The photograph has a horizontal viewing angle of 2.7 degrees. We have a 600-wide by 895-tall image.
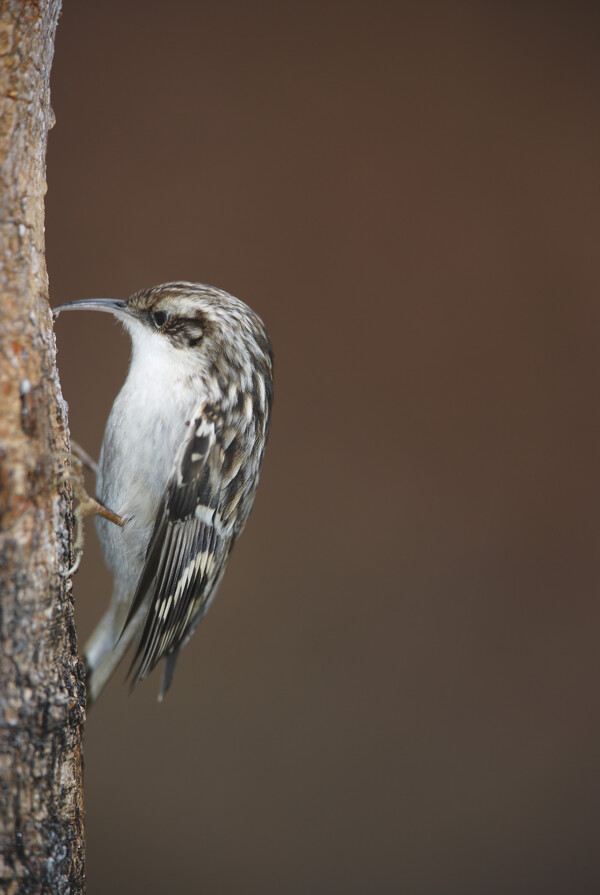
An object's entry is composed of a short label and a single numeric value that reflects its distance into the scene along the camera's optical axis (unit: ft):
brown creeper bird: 8.66
